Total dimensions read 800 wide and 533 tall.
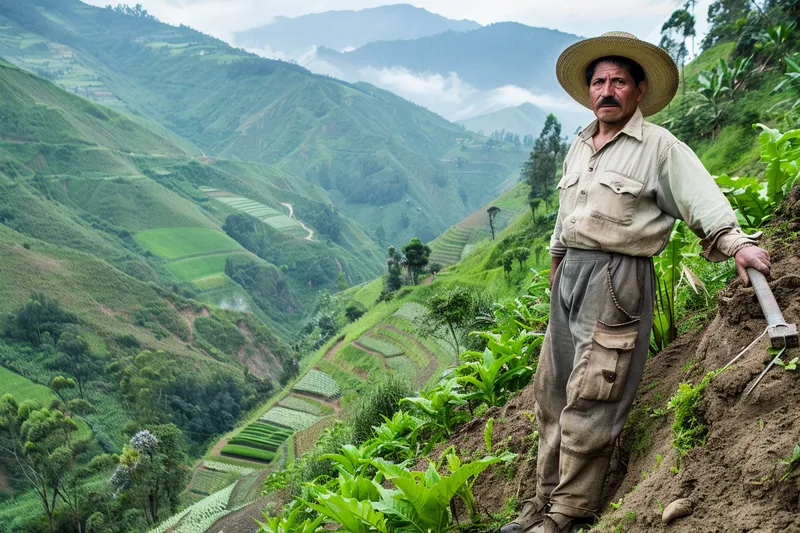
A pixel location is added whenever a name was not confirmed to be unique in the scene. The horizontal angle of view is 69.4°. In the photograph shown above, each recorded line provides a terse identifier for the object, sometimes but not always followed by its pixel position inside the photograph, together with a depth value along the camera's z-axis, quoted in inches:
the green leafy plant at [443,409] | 166.2
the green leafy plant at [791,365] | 69.0
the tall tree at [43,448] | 1363.2
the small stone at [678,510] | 69.2
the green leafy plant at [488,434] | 125.3
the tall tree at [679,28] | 1485.0
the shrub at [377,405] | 292.7
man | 85.6
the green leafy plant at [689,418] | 77.5
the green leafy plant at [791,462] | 59.3
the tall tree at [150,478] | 1219.9
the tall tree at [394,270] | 1866.4
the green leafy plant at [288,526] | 122.3
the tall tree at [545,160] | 1681.8
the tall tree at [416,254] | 1620.3
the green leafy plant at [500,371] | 160.4
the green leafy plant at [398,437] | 165.0
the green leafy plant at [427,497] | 98.4
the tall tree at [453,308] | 600.1
